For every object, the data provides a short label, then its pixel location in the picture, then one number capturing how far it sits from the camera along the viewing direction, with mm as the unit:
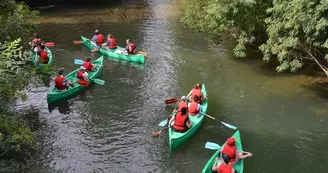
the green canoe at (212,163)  12219
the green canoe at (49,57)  20550
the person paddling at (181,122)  14312
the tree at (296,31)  15883
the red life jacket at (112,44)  23875
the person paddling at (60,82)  17516
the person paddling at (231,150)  12391
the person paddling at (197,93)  16594
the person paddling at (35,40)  21656
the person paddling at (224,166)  11625
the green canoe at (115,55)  22516
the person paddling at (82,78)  18625
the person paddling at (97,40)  24562
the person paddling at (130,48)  22984
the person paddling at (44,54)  20609
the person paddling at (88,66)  20000
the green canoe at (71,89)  17222
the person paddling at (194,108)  15508
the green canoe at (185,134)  13891
